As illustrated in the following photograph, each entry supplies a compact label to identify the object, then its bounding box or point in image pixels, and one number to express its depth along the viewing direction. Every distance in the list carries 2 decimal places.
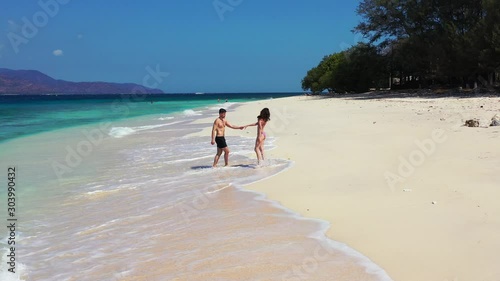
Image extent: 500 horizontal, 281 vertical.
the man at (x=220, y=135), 10.66
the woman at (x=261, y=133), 10.45
